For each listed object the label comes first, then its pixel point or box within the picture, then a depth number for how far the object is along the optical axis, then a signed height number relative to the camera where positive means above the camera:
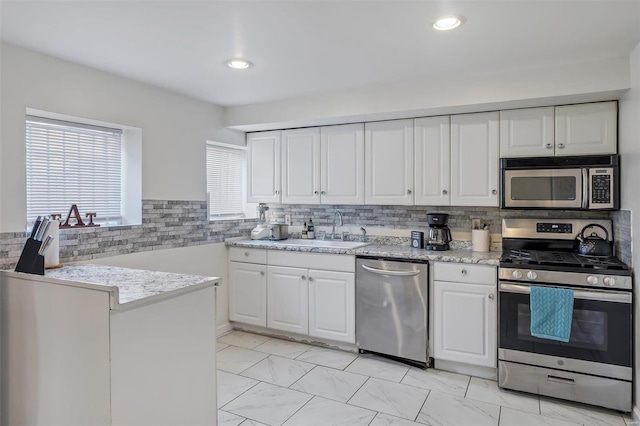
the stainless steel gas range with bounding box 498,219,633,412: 2.48 -0.81
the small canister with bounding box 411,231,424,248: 3.54 -0.25
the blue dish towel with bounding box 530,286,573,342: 2.54 -0.65
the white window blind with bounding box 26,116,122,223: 2.61 +0.30
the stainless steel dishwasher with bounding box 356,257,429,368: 3.11 -0.78
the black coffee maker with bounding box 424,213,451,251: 3.38 -0.19
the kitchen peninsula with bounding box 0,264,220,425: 1.65 -0.63
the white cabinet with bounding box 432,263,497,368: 2.90 -0.77
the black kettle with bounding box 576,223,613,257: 2.85 -0.26
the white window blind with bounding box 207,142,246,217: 4.07 +0.34
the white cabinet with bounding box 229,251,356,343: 3.45 -0.75
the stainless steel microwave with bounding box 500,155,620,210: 2.78 +0.21
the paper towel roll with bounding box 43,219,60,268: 2.34 -0.23
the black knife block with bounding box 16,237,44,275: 2.04 -0.26
